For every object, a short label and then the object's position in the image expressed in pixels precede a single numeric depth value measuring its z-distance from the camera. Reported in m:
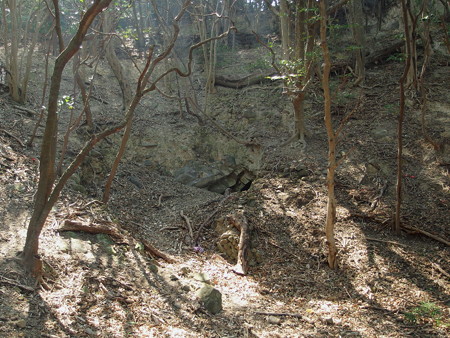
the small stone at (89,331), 3.70
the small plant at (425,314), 5.25
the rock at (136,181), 9.84
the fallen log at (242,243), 6.79
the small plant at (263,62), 10.20
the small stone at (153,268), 5.49
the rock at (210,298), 4.94
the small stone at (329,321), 5.18
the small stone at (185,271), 5.85
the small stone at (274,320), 4.98
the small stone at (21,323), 3.43
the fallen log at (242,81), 14.56
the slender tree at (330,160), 5.81
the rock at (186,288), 5.19
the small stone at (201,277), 5.80
